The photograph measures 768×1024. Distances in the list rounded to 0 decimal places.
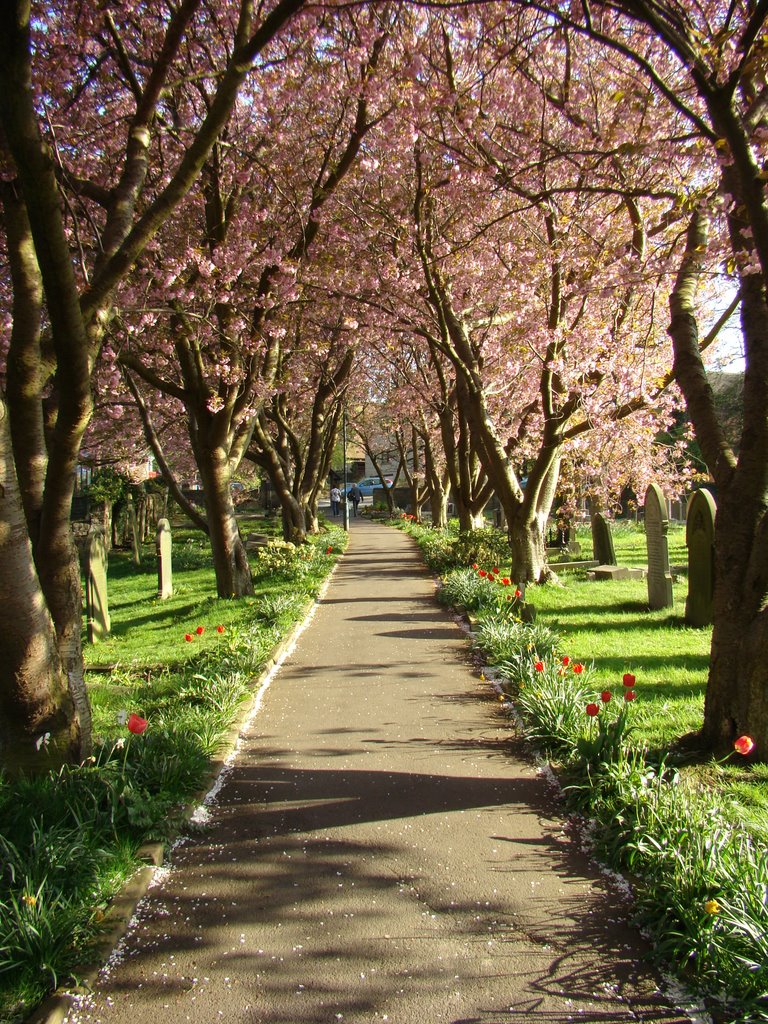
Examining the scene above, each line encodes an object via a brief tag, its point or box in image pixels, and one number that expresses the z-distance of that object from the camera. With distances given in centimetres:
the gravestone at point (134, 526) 2131
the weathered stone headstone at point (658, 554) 973
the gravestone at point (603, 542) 1467
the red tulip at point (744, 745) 353
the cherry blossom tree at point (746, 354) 421
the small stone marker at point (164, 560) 1448
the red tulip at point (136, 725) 390
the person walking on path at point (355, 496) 4584
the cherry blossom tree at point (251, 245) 871
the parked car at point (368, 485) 6526
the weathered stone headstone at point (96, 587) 1055
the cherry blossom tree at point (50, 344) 401
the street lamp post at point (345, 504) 2705
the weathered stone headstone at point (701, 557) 841
